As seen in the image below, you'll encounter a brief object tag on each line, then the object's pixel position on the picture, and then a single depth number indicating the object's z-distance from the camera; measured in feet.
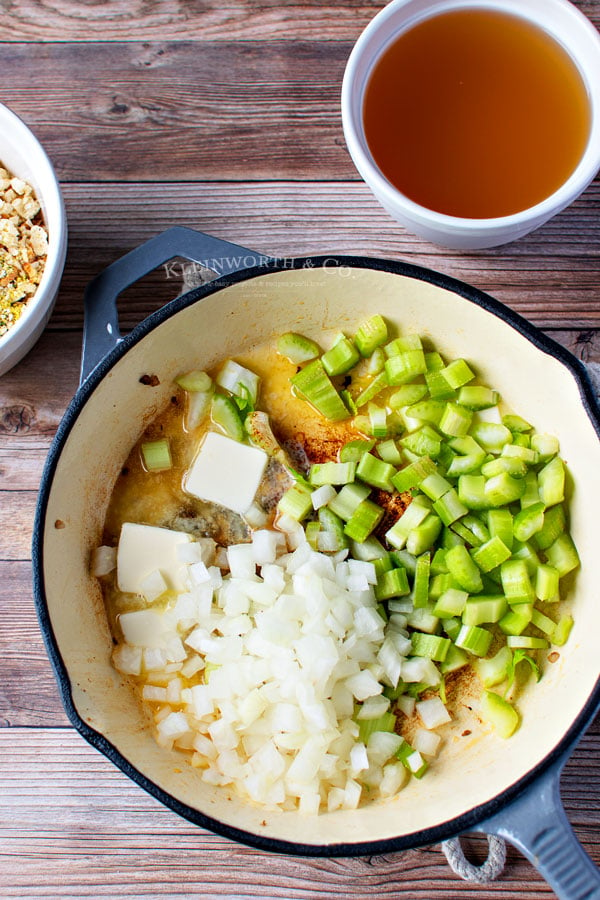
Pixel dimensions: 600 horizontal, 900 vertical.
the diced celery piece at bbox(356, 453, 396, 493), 2.67
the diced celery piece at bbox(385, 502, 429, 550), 2.65
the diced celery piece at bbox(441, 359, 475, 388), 2.69
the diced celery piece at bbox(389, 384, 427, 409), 2.71
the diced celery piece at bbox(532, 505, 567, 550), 2.65
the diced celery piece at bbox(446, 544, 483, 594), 2.61
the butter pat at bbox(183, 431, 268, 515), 2.71
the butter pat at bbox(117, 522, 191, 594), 2.69
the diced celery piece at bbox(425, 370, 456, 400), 2.70
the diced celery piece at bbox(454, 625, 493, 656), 2.62
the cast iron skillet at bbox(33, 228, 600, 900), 2.40
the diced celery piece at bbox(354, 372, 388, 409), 2.73
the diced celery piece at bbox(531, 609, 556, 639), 2.65
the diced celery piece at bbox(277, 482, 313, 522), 2.69
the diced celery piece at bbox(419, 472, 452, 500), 2.65
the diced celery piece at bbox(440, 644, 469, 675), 2.66
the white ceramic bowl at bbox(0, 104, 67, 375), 2.61
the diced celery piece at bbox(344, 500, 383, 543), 2.66
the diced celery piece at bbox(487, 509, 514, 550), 2.64
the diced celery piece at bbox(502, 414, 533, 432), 2.70
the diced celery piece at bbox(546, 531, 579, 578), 2.65
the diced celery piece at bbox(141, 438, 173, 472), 2.74
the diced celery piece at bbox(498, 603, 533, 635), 2.63
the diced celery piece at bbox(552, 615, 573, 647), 2.65
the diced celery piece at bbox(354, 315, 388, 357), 2.70
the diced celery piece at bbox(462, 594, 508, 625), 2.61
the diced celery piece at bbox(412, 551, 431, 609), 2.65
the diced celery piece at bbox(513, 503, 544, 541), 2.62
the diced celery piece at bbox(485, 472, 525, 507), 2.63
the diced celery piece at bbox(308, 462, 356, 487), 2.67
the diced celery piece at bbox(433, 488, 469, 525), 2.65
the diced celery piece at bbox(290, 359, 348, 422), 2.72
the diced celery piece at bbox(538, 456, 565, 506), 2.64
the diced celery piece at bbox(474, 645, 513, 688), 2.65
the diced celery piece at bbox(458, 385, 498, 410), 2.69
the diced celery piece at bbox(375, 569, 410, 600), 2.65
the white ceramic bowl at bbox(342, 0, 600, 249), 2.50
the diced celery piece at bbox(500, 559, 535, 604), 2.61
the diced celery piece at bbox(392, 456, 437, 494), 2.66
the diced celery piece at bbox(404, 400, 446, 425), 2.70
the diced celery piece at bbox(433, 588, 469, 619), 2.62
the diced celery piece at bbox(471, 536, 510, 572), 2.62
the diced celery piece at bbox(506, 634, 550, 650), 2.64
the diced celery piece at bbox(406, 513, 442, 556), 2.65
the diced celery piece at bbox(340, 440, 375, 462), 2.69
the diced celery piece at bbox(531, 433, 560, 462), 2.67
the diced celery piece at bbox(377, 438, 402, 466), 2.69
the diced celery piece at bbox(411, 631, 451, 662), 2.64
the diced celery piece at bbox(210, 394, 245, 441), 2.73
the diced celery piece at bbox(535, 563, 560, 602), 2.62
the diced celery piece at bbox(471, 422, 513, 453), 2.68
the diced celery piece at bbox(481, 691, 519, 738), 2.63
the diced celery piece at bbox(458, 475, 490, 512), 2.65
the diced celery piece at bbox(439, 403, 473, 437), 2.68
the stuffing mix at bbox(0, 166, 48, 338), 2.66
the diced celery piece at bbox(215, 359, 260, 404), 2.75
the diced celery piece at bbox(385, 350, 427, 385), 2.69
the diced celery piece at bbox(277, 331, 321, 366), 2.75
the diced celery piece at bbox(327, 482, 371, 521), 2.67
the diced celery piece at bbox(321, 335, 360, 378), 2.71
